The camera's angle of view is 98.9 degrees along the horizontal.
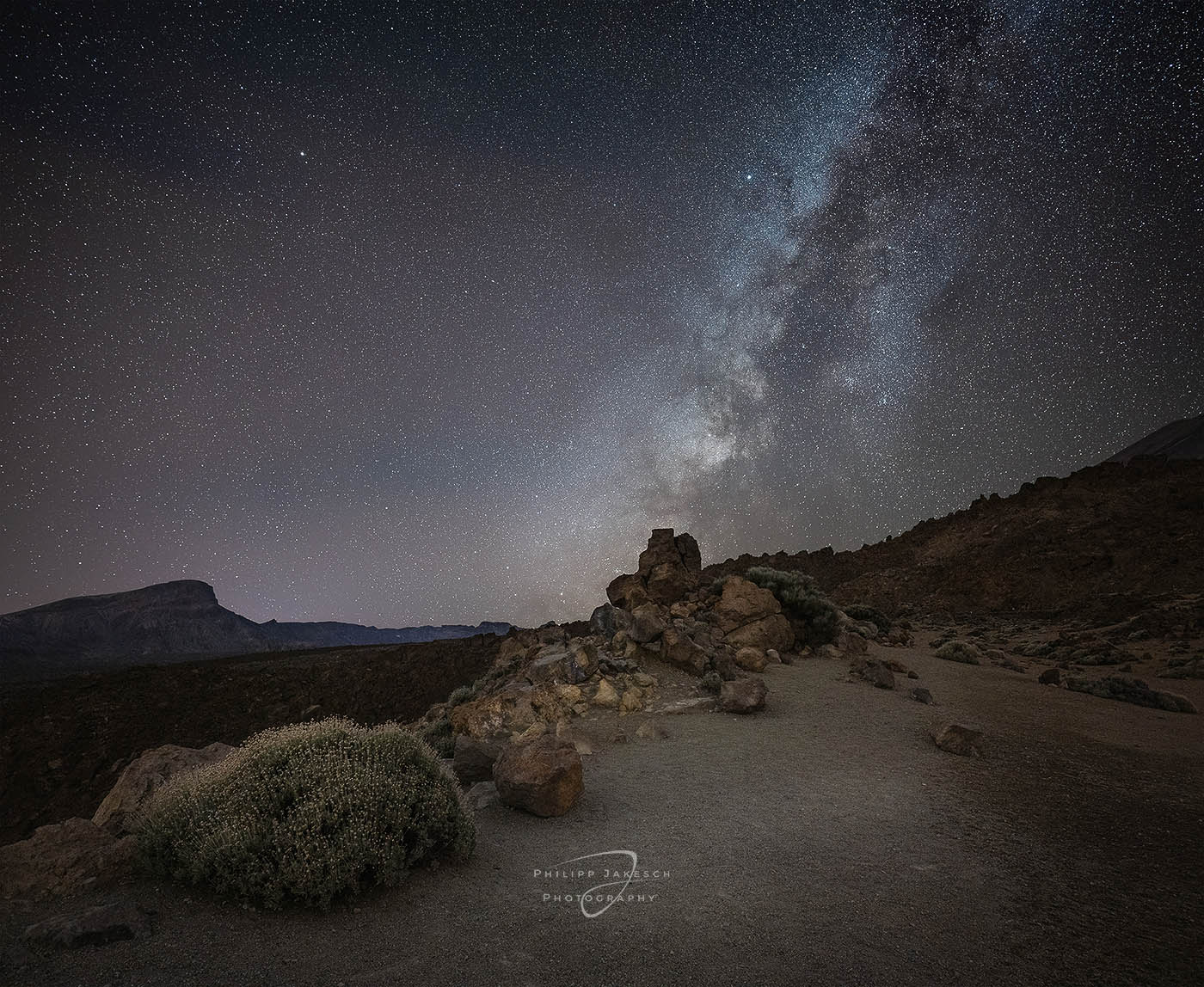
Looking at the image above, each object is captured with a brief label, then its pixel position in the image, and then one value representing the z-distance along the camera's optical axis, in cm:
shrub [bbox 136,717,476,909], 427
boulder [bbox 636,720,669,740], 933
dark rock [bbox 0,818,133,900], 412
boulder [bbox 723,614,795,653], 1416
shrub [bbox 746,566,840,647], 1520
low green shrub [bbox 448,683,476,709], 1513
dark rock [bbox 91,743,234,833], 662
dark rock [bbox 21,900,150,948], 350
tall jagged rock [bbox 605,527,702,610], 1714
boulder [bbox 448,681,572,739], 1049
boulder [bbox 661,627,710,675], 1224
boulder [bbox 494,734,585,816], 637
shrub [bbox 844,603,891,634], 2106
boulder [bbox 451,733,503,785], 763
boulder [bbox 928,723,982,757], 809
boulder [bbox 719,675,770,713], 1011
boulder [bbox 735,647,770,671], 1280
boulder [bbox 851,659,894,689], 1177
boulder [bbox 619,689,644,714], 1070
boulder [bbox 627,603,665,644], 1320
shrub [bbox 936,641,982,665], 1588
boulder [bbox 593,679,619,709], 1098
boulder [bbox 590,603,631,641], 1409
